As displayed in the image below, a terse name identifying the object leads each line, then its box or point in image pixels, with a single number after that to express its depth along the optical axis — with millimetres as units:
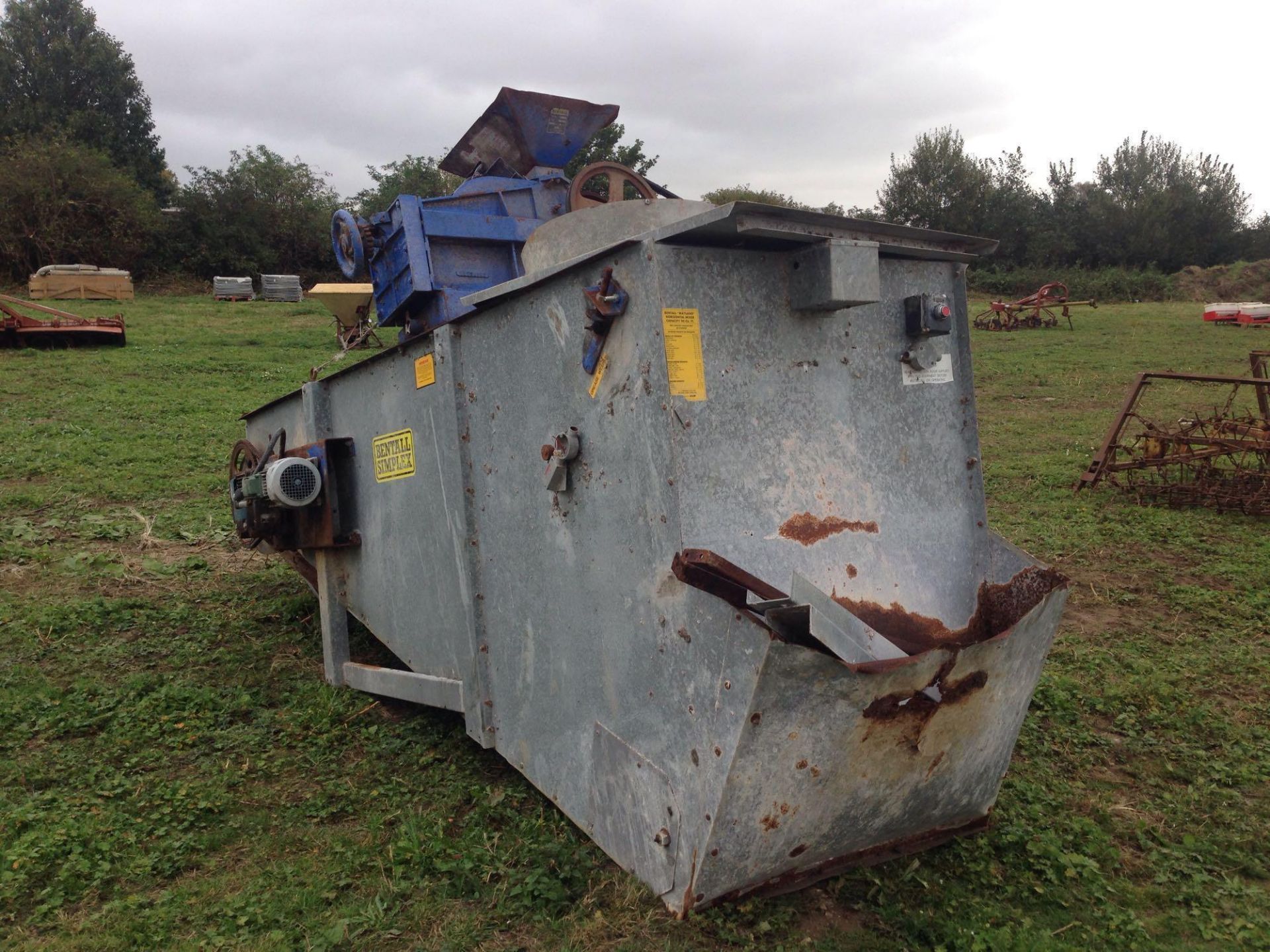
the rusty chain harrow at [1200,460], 7352
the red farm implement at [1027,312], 20875
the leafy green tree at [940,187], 38250
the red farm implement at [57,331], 14102
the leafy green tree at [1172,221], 37406
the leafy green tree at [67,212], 24719
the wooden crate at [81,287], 21156
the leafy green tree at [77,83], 34250
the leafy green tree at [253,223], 28422
